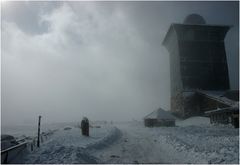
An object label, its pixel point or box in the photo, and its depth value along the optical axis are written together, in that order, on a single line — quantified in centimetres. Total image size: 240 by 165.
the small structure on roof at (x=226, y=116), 3032
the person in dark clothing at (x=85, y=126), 2162
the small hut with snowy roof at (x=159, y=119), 4291
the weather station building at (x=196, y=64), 4959
